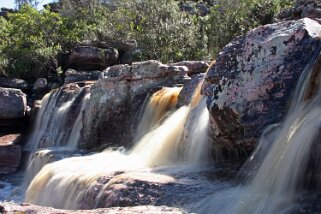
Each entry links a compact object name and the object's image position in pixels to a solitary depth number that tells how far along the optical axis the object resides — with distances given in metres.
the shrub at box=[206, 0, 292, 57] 21.98
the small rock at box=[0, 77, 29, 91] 22.44
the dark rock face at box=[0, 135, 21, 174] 15.60
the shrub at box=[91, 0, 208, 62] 21.41
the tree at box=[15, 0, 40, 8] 51.22
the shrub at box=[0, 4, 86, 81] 24.12
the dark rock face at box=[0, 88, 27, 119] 18.39
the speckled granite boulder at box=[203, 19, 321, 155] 6.63
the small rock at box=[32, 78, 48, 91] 22.31
